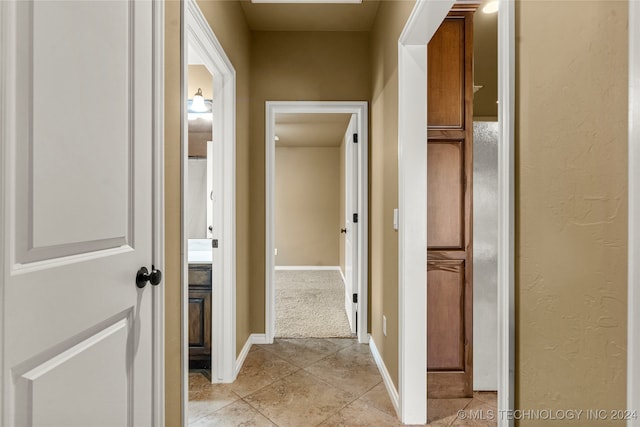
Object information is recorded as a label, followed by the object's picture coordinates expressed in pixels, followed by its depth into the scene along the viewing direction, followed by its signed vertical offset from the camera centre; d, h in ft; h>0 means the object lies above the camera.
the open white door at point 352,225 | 10.82 -0.30
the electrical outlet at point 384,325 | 8.25 -2.54
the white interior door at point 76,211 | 2.43 +0.03
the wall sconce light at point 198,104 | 9.89 +3.06
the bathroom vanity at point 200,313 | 8.10 -2.22
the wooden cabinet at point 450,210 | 7.31 +0.11
